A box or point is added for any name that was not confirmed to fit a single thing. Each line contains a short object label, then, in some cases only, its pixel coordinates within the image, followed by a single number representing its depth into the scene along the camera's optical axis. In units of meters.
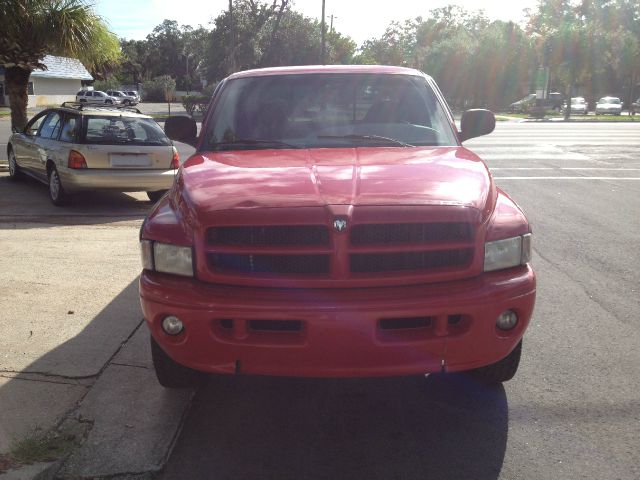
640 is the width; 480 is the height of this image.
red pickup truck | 3.06
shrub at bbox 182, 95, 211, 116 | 40.11
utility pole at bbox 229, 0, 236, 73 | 41.63
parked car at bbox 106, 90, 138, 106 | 65.29
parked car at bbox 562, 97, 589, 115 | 53.34
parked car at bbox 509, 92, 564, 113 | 54.17
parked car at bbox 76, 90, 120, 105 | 56.50
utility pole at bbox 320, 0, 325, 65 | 48.32
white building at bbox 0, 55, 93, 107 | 53.72
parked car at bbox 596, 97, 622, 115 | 51.31
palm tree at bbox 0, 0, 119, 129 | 12.73
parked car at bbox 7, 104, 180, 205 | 9.64
